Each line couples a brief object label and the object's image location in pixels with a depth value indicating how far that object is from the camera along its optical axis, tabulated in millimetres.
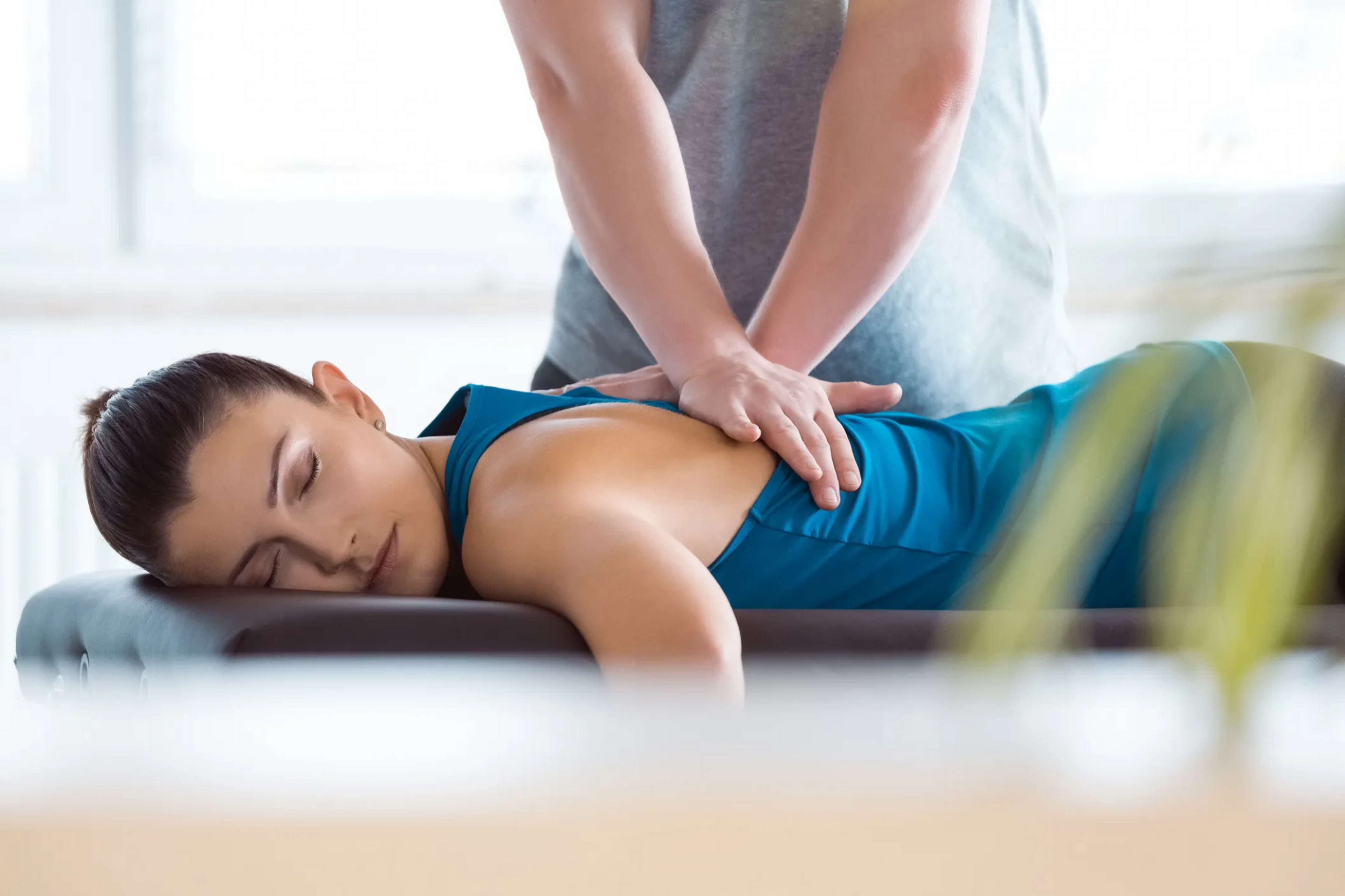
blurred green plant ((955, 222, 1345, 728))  821
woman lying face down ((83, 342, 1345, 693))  2632
